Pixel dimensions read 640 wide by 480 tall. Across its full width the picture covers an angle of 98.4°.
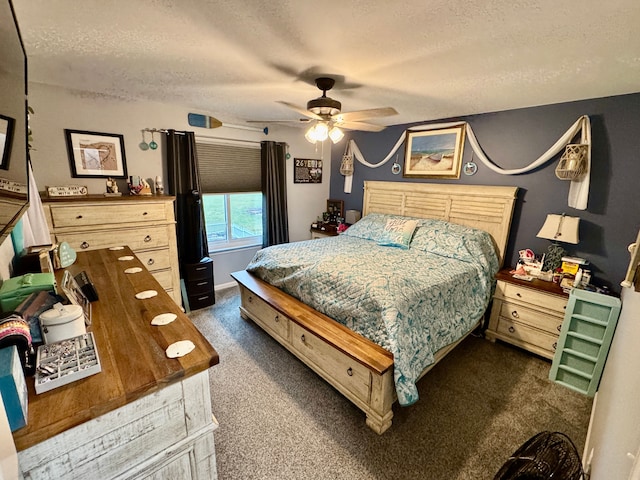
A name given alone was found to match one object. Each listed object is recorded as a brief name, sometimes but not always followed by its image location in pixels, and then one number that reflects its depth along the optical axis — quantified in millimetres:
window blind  3502
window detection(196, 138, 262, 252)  3555
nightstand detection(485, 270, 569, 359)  2400
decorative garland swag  2379
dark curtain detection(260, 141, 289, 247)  3922
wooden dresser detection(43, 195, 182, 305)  2357
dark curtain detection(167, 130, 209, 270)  3182
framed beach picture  3299
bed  1798
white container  846
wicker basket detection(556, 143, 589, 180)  2361
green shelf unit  2045
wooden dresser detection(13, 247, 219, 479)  676
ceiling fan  2047
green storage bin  908
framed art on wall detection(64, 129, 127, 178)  2646
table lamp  2404
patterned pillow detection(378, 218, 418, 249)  3195
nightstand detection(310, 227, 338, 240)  4312
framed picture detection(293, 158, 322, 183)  4371
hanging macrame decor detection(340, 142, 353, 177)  4363
